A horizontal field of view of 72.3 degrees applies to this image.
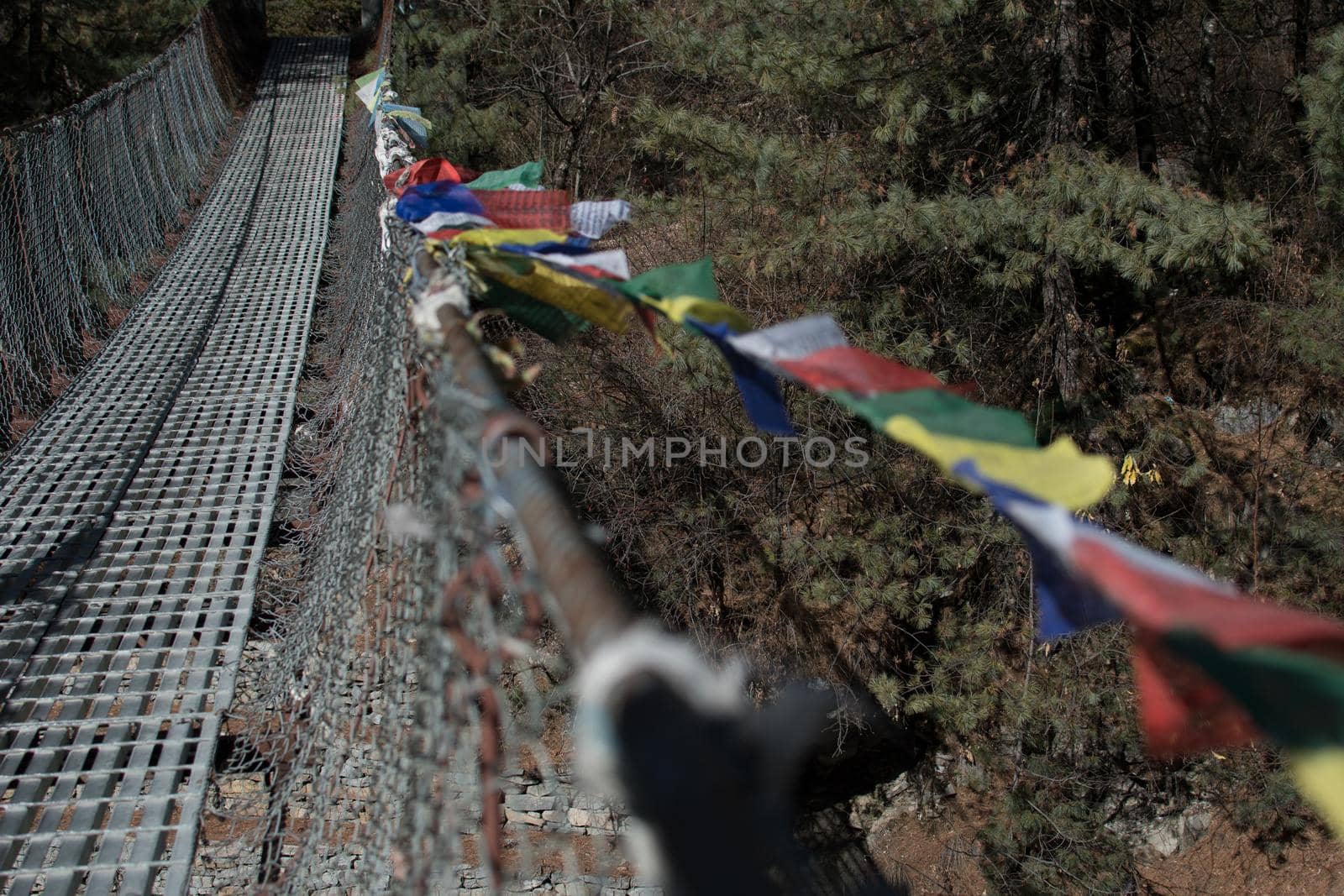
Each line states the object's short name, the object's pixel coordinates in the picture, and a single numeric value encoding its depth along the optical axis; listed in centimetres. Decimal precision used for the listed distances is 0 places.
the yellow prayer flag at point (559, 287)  212
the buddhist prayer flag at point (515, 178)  313
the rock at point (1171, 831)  653
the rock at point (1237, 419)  702
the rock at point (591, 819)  616
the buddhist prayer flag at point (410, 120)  616
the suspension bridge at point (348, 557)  84
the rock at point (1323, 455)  681
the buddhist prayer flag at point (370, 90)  672
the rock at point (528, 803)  619
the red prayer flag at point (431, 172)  332
